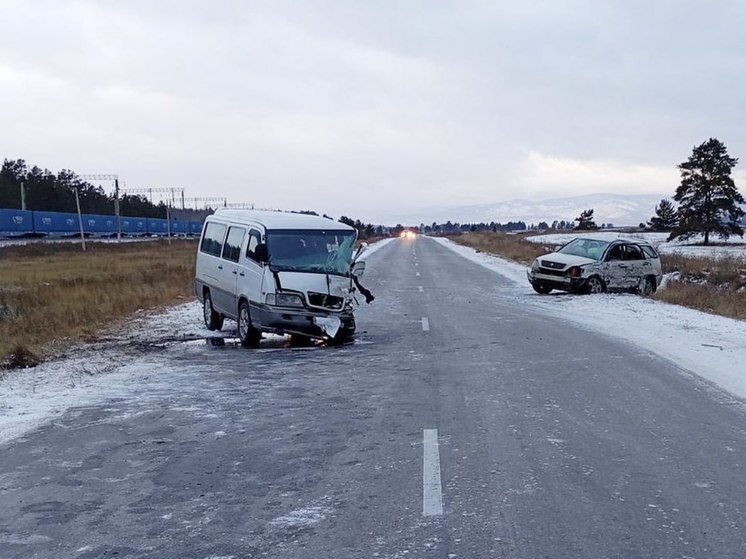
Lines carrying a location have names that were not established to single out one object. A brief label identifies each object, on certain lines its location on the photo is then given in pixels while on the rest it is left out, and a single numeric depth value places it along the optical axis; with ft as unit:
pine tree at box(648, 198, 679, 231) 391.24
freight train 211.00
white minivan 39.81
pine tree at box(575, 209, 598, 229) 452.76
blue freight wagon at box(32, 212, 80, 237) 230.89
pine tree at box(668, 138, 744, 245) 232.12
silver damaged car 68.80
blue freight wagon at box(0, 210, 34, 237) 205.67
